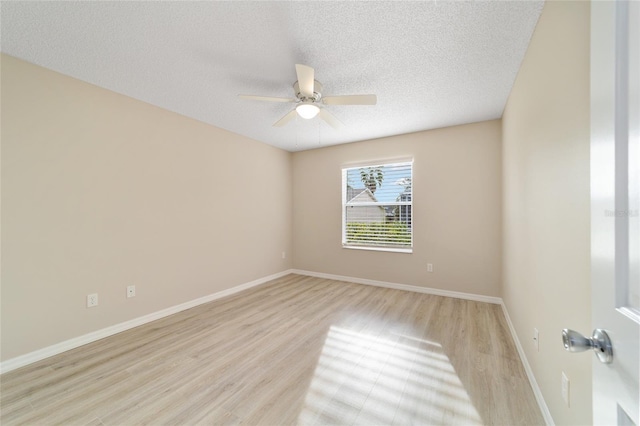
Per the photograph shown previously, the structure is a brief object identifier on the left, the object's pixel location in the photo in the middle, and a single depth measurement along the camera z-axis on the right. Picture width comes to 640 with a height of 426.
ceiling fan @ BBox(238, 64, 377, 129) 2.05
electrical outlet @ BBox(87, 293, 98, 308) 2.41
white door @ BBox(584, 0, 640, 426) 0.46
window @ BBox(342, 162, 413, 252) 4.12
